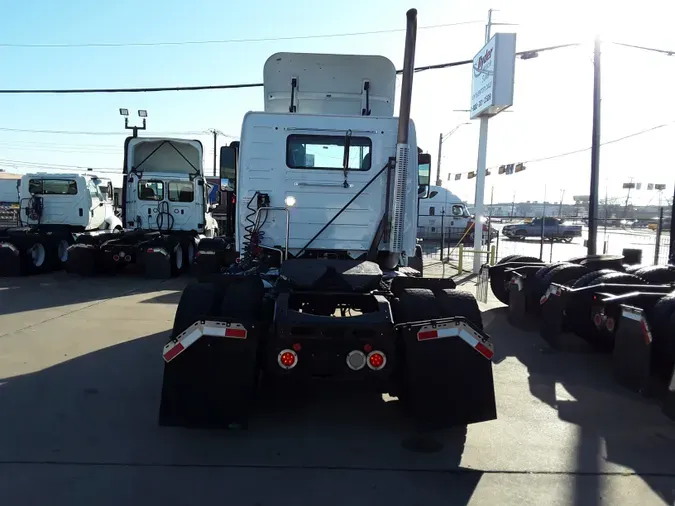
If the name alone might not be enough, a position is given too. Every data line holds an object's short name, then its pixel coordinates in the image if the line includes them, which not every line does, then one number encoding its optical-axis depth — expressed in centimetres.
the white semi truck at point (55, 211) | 1455
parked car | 3552
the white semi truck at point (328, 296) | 391
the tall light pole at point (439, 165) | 4162
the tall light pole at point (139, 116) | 1709
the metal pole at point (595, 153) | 1480
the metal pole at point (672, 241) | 797
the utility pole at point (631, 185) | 3499
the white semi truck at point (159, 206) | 1402
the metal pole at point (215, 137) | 4084
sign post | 1411
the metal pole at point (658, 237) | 1219
